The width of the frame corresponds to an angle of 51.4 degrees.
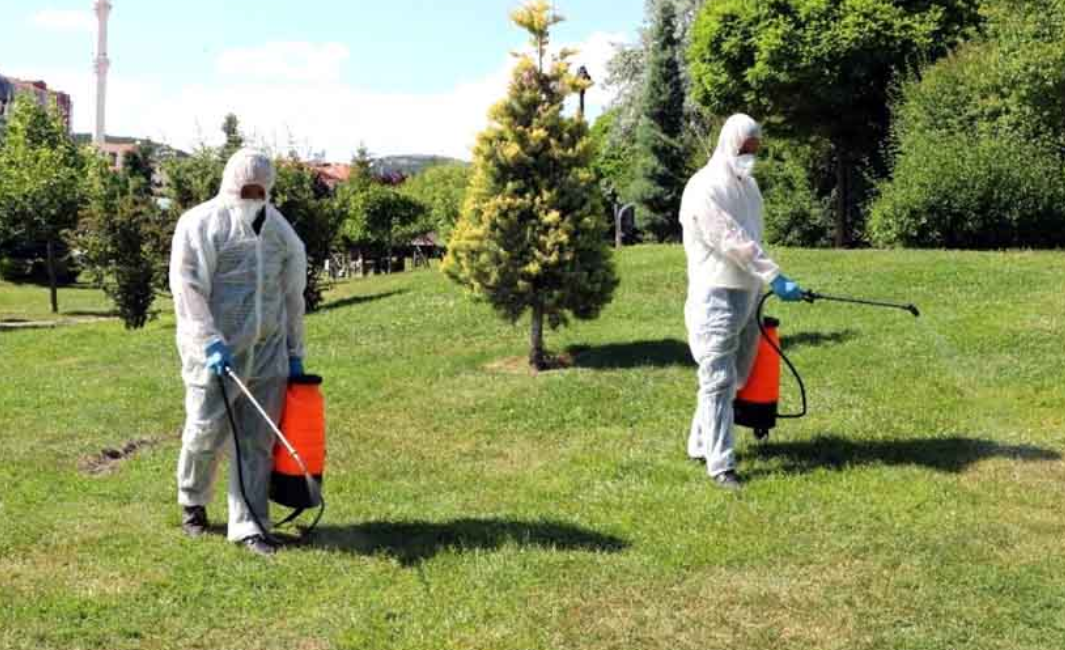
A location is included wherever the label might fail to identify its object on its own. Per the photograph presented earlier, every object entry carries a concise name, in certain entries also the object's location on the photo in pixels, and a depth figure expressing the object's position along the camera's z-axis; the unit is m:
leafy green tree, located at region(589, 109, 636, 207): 43.75
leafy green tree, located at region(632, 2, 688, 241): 40.38
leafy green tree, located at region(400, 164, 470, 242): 47.78
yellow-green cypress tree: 11.20
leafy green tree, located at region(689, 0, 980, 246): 25.73
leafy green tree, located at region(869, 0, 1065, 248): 17.66
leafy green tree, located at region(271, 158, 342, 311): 20.50
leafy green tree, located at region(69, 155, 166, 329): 20.67
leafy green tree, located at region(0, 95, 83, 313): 31.12
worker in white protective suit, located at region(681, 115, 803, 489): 6.93
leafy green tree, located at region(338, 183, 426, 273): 39.41
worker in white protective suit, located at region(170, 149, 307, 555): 5.60
